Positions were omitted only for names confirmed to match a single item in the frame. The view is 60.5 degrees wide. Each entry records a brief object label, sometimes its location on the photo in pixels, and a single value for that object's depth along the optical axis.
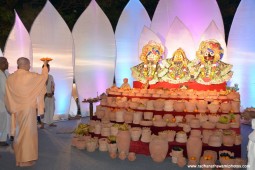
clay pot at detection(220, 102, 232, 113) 4.17
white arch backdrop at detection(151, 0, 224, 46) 6.73
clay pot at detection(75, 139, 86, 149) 4.05
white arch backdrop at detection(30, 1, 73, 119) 6.11
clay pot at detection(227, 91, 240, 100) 4.49
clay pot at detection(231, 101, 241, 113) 4.24
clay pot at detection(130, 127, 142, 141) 3.85
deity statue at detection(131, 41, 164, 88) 5.64
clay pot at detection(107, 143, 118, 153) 3.72
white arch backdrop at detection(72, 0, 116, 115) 6.50
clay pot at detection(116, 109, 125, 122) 4.24
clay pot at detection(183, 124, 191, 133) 3.86
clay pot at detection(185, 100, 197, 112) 4.23
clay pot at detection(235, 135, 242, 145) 3.59
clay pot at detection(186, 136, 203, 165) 3.48
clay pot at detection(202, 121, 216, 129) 3.86
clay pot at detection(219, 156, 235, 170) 3.19
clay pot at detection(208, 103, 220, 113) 4.14
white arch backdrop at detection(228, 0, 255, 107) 6.00
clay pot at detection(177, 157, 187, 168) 3.37
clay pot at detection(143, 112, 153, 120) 4.17
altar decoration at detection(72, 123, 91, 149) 4.06
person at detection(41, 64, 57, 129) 5.51
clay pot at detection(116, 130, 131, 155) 3.74
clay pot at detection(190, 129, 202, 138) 3.68
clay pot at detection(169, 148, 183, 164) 3.47
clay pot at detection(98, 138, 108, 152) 3.95
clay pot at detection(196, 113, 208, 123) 3.97
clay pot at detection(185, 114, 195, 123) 4.02
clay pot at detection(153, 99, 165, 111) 4.26
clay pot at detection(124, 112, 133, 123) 4.19
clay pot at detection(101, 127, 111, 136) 4.13
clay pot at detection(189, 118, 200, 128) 3.87
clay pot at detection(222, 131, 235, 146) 3.56
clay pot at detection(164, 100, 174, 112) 4.26
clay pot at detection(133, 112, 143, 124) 4.12
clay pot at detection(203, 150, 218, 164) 3.43
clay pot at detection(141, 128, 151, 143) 3.80
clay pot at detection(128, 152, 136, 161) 3.57
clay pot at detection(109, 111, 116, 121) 4.35
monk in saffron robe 3.18
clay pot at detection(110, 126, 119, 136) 4.04
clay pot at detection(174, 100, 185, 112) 4.22
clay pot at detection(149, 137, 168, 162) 3.53
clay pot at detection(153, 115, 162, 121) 4.06
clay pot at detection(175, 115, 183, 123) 4.07
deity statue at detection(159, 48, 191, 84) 5.45
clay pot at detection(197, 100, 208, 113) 4.18
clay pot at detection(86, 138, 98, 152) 3.95
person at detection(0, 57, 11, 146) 4.02
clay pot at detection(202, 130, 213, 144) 3.67
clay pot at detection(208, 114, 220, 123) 3.95
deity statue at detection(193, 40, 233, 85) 5.25
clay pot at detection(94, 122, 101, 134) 4.24
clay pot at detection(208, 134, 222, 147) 3.56
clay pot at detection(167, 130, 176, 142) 3.75
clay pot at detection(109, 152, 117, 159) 3.68
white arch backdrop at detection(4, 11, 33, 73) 6.07
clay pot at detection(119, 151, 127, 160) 3.63
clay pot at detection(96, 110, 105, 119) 4.56
